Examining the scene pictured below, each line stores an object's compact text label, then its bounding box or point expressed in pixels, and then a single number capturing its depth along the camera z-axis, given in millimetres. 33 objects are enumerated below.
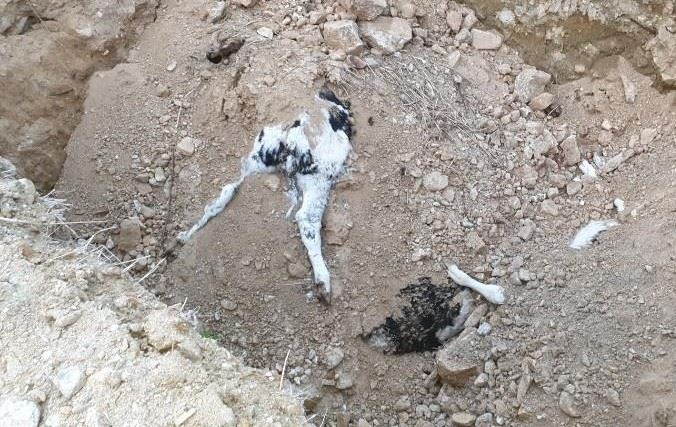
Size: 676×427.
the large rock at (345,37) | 4066
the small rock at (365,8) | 4168
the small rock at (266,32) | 4125
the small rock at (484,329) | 3537
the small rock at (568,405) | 3215
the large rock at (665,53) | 4031
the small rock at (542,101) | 4273
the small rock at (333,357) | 3508
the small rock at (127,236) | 3695
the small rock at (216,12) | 4195
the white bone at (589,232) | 3781
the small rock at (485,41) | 4438
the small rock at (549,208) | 3947
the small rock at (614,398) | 3201
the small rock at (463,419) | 3342
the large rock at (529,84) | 4305
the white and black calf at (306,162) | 3753
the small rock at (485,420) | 3312
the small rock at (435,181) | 3904
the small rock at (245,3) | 4254
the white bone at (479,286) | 3645
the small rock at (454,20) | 4418
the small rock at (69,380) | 2012
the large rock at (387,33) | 4191
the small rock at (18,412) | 1946
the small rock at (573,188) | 4031
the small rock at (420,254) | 3762
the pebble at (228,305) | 3621
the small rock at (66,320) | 2143
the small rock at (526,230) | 3861
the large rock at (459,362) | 3420
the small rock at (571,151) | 4137
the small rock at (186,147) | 3926
